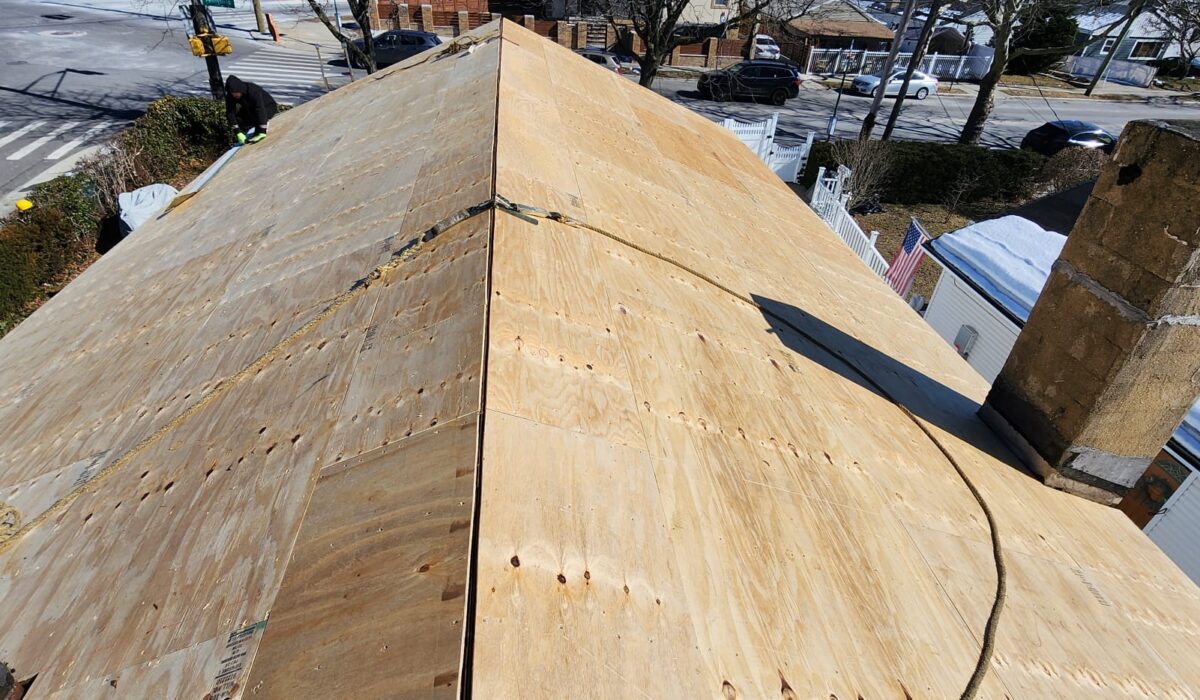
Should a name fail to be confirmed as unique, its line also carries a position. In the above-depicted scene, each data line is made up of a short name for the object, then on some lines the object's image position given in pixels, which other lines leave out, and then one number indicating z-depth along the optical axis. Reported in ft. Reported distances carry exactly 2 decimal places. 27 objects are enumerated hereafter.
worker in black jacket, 27.63
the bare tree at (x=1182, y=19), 74.09
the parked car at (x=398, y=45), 76.33
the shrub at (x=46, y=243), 28.55
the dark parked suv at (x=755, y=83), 79.39
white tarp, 32.45
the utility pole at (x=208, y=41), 42.06
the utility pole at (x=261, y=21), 90.45
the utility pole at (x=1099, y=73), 100.12
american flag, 32.01
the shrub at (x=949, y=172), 54.03
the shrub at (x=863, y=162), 51.13
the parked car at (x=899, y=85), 90.17
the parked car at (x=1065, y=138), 61.87
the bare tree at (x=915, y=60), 56.59
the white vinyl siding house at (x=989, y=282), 25.21
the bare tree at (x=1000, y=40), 54.54
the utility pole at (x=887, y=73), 50.09
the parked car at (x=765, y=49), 104.01
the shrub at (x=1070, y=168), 55.77
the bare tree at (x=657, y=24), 53.98
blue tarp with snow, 25.03
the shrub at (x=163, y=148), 36.60
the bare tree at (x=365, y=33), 53.11
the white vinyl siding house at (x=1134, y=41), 115.55
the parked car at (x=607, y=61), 81.25
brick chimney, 8.39
